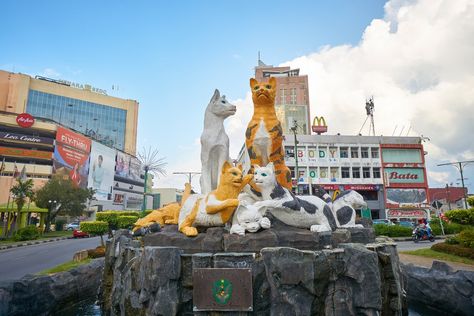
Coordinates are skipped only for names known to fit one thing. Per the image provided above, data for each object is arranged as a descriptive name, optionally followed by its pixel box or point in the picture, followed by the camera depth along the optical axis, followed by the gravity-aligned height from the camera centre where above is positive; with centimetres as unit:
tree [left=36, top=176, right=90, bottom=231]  3397 +145
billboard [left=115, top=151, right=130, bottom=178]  6688 +1005
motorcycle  2092 -174
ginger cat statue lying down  540 +10
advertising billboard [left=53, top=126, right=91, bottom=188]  4953 +919
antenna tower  4475 +1473
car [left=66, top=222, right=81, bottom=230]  4418 -230
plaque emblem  428 -113
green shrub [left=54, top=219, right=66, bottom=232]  4212 -202
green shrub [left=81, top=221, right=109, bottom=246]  1780 -98
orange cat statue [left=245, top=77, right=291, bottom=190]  739 +185
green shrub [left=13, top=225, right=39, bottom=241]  2717 -207
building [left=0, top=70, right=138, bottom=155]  5972 +2323
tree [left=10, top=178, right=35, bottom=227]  2930 +182
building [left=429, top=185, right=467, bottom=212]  5647 +288
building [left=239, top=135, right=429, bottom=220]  3806 +530
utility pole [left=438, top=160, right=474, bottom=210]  3395 +465
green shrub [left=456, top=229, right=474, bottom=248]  1405 -133
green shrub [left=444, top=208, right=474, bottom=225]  1516 -34
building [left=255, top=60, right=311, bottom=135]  5953 +2594
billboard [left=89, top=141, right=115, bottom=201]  5753 +796
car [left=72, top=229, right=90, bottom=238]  3170 -246
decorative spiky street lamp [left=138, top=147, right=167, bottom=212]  3605 +510
